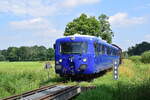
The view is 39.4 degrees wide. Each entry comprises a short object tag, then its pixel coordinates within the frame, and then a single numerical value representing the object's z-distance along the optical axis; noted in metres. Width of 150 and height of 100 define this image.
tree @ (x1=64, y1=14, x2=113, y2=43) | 39.98
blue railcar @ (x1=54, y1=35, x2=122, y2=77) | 12.62
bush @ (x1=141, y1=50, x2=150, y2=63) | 41.65
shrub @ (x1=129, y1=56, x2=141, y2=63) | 44.24
